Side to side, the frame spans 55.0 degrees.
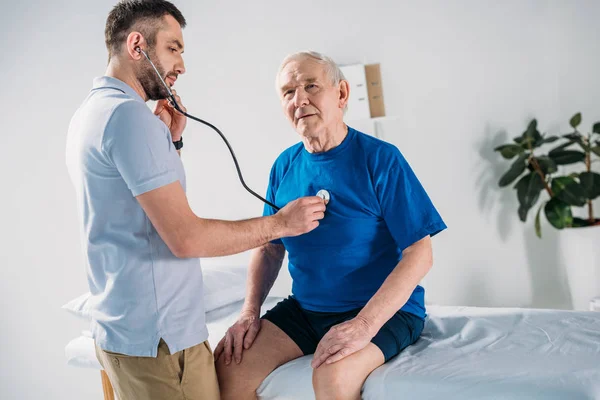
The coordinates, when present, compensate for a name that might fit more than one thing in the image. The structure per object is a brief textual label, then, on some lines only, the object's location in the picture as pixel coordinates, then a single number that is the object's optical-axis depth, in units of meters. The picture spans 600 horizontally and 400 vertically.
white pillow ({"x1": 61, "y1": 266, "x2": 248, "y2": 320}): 2.13
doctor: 1.20
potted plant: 2.91
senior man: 1.38
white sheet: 1.21
